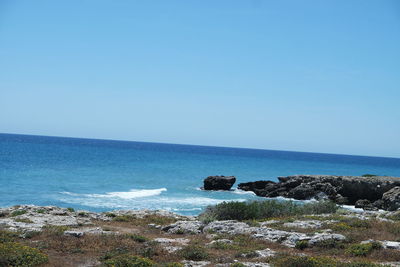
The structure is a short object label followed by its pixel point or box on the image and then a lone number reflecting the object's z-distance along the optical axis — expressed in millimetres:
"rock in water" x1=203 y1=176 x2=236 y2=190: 65550
